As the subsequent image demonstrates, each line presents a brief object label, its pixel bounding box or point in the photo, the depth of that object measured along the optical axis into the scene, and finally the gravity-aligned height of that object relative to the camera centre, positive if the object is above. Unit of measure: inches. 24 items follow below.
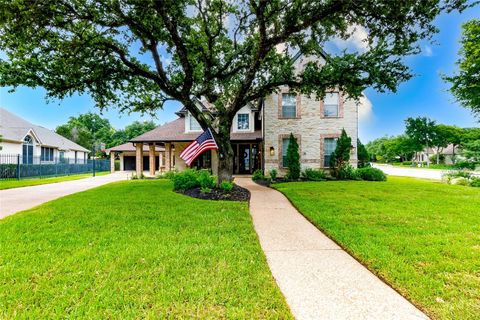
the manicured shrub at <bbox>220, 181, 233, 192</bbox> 348.2 -41.1
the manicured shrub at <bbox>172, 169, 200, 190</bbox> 379.9 -36.5
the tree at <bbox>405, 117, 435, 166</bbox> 1898.4 +243.3
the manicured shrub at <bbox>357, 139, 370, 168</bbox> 655.1 +9.8
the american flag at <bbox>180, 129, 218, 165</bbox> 381.1 +23.5
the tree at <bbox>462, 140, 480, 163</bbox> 521.3 +19.5
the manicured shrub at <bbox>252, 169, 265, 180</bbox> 551.4 -40.5
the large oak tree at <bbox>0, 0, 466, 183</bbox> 282.5 +162.7
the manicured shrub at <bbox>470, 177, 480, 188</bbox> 467.8 -47.8
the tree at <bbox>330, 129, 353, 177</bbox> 539.2 +13.1
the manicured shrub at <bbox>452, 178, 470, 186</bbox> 486.6 -49.0
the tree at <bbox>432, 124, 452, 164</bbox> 1875.0 +211.5
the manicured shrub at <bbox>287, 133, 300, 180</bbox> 540.1 +1.0
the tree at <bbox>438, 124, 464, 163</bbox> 1881.0 +223.8
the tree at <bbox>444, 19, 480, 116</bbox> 585.9 +238.2
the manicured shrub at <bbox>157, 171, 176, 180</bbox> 592.7 -43.3
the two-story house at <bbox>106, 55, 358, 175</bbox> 565.0 +85.3
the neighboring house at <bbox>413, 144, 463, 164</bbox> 2149.4 +63.8
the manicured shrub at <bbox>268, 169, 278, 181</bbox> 550.6 -35.7
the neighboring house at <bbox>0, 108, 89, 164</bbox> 734.0 +63.8
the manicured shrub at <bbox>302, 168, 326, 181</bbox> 533.4 -37.1
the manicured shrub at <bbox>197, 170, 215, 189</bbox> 363.3 -35.3
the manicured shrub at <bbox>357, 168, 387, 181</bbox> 534.2 -35.1
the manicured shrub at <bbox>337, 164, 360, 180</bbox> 538.0 -32.6
